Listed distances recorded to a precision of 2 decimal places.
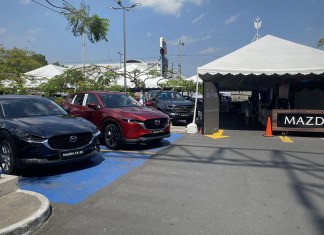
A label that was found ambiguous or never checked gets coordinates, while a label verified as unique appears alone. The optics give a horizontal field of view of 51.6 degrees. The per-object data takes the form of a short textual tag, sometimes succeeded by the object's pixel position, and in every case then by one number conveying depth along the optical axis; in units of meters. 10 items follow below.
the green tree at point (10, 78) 9.16
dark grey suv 16.56
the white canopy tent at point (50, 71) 22.80
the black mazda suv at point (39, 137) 6.50
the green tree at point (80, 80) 20.22
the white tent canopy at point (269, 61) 12.75
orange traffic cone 12.79
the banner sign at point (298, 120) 12.62
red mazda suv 9.27
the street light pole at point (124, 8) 21.27
